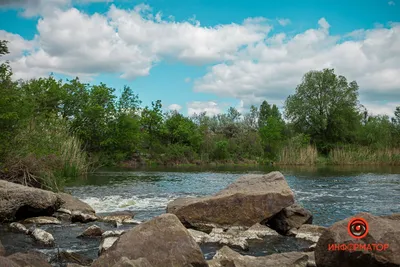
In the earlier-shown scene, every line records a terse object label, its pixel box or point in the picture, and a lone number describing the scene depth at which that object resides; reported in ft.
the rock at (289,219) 39.27
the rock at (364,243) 21.36
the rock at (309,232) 35.12
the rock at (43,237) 31.40
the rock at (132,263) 17.65
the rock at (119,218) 41.50
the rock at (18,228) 35.03
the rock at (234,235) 32.02
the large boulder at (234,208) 39.78
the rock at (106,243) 27.53
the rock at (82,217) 41.39
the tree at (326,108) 222.07
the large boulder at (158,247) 21.72
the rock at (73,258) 25.98
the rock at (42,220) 39.50
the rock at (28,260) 20.28
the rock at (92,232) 34.42
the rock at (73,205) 45.99
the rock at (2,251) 23.53
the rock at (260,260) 23.70
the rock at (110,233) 32.14
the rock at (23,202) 38.50
